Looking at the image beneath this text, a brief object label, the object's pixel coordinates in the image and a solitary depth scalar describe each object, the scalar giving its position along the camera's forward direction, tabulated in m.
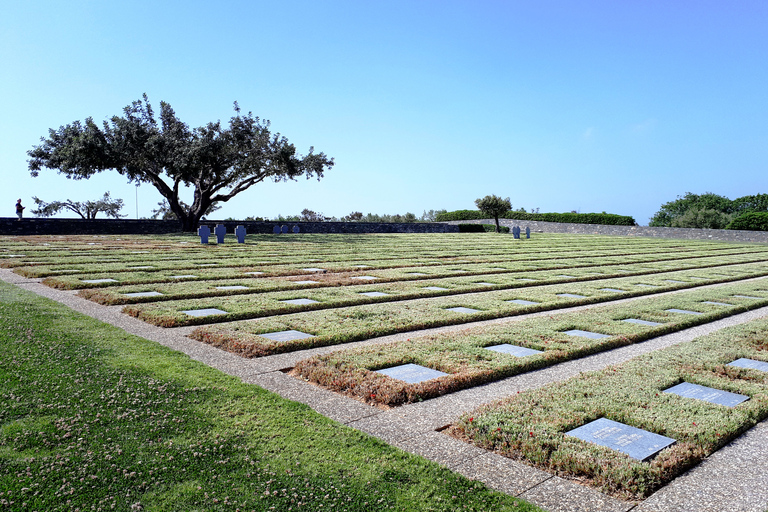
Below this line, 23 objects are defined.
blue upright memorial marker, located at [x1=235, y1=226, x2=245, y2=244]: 24.44
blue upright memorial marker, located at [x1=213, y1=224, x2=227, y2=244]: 23.78
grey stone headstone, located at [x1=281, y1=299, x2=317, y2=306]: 8.77
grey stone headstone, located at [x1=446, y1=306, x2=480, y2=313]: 8.28
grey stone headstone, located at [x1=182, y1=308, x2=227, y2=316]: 7.59
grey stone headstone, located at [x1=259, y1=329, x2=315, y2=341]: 6.19
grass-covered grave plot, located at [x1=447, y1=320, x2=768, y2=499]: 3.11
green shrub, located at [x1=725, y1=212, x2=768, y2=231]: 38.94
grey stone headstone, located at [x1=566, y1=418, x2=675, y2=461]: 3.33
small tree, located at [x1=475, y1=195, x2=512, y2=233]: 44.66
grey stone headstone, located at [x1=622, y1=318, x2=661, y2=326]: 7.58
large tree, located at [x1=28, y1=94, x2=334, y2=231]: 29.05
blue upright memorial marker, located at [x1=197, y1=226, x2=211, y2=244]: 22.91
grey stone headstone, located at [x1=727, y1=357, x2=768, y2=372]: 5.23
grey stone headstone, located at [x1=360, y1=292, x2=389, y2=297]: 9.80
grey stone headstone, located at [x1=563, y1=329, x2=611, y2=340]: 6.62
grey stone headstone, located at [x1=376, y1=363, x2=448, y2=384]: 4.72
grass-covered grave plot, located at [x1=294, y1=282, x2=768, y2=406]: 4.48
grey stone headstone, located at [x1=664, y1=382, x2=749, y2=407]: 4.27
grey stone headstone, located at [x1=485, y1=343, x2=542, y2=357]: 5.65
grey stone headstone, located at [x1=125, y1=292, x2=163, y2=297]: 9.16
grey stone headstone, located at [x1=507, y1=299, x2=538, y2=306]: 9.06
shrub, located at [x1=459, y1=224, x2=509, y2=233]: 46.31
